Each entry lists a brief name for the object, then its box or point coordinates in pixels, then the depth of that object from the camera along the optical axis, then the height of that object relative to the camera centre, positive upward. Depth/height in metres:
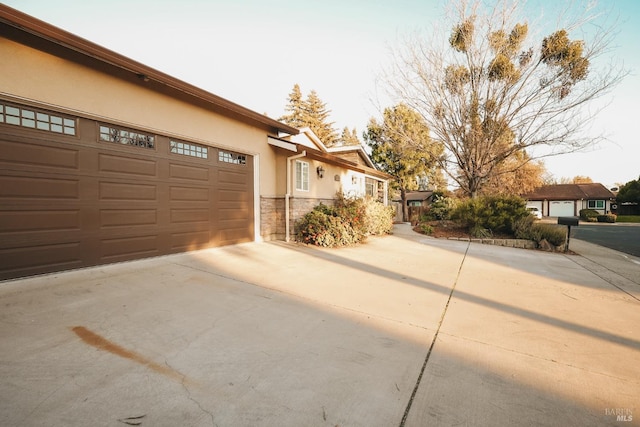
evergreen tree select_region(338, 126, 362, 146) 42.65 +11.16
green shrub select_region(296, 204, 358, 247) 8.26 -0.77
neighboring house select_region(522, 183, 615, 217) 34.44 +0.85
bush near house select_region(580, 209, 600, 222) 27.40 -1.06
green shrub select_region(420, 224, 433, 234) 11.87 -1.03
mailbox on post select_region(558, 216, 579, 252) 8.22 -0.47
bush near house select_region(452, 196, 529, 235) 10.05 -0.28
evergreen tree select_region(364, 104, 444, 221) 14.35 +3.73
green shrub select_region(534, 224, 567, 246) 8.85 -0.96
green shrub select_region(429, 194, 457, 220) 15.68 -0.15
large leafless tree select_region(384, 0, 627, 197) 11.20 +5.51
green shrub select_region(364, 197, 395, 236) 10.48 -0.52
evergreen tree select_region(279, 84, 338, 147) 35.28 +12.17
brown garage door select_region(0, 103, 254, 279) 4.03 +0.22
